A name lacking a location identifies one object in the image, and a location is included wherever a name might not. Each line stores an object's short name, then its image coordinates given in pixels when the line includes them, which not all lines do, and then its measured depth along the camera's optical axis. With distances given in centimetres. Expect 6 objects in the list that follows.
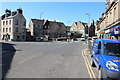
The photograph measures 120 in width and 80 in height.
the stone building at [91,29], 5870
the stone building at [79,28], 5688
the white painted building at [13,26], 3132
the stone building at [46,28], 4031
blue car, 304
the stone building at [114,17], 1047
